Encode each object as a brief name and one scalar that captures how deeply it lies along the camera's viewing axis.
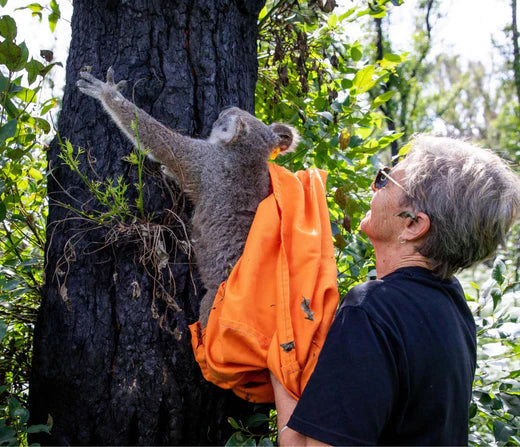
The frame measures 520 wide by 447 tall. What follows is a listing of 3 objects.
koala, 2.25
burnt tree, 2.00
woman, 1.40
